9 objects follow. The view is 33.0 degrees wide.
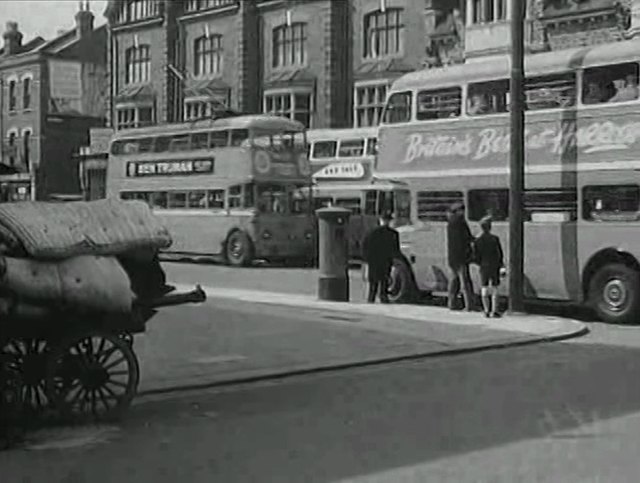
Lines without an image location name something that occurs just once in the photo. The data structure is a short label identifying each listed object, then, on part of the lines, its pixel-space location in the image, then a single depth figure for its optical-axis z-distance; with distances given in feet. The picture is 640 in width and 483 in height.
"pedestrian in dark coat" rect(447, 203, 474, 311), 59.52
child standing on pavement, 56.85
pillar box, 66.95
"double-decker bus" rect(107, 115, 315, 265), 107.96
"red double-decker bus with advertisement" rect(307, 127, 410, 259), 107.24
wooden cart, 27.71
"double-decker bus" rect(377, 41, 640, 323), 57.82
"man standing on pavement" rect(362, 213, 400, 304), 64.95
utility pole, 57.41
